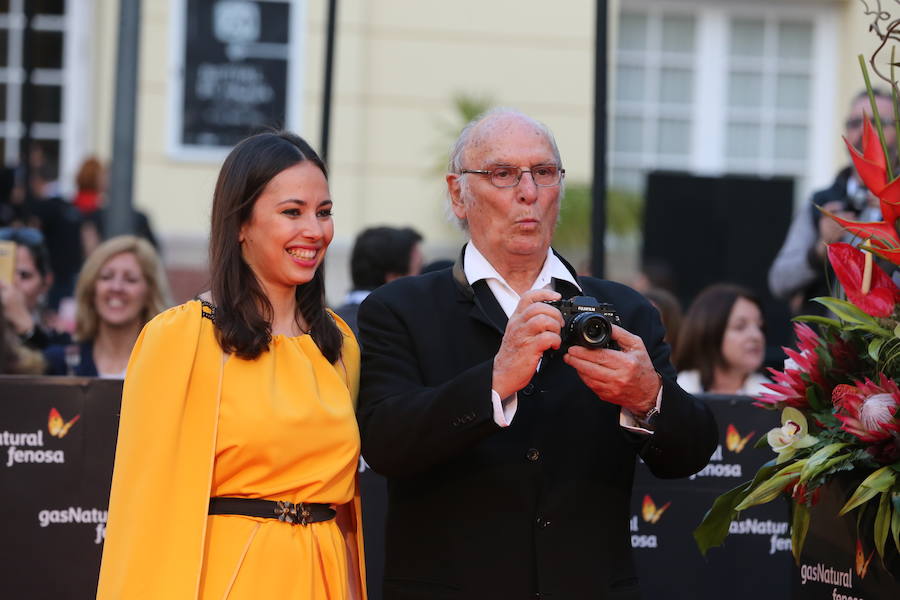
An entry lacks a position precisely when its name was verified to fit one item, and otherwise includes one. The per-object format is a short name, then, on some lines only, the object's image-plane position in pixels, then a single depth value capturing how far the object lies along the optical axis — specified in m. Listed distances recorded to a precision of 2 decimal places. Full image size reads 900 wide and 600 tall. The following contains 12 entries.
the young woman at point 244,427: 6.20
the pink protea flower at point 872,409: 5.96
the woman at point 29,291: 12.56
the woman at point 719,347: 13.09
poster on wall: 23.00
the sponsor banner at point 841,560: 6.16
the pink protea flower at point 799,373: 6.66
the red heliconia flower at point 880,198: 5.99
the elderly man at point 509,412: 6.20
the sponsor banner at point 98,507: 8.53
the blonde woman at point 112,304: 12.11
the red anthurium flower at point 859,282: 6.18
